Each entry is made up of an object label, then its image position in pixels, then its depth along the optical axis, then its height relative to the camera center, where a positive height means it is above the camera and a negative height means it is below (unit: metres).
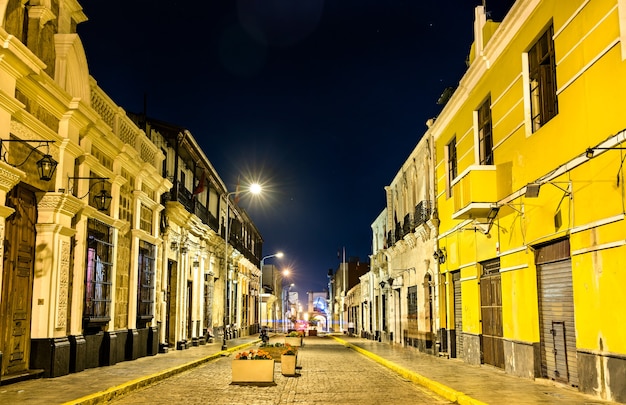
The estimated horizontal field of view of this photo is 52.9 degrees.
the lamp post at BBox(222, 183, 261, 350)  26.38 +4.75
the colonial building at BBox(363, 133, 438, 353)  23.73 +1.80
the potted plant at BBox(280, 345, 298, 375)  15.62 -1.58
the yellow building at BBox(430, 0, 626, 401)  9.77 +2.05
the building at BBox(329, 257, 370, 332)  73.56 +2.24
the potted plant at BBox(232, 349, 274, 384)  13.52 -1.51
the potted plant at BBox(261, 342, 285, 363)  19.11 -1.49
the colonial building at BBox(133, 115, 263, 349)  25.09 +2.63
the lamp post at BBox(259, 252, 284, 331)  47.77 +2.21
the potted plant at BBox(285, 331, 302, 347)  31.97 -1.80
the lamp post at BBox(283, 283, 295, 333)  104.00 -0.81
